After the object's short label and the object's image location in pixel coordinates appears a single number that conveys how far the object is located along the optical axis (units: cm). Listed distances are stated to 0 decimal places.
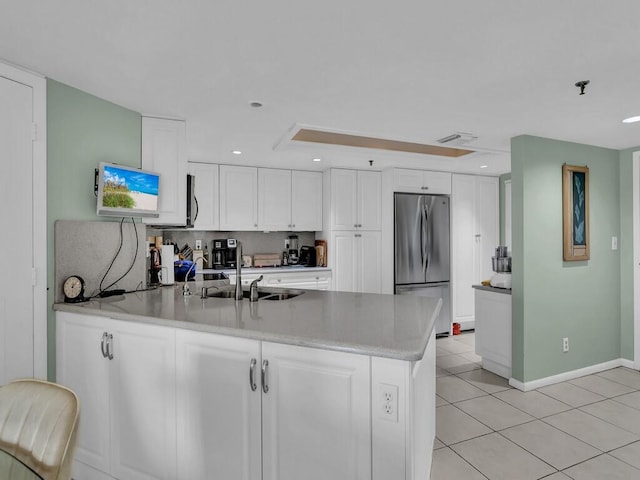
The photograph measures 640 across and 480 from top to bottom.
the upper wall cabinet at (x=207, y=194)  446
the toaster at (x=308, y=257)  517
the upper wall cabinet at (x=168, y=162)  278
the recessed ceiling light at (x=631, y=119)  285
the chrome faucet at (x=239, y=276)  233
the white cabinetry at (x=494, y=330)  352
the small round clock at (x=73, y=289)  222
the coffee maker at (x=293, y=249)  517
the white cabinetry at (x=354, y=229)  487
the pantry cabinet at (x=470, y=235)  517
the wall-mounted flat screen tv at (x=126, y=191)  235
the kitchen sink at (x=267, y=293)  262
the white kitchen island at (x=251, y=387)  140
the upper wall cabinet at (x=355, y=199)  487
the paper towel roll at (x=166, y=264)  303
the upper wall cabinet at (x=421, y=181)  488
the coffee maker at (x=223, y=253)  484
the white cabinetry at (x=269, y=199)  463
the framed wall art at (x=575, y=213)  349
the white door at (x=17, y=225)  195
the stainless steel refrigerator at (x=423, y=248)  487
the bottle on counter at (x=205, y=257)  480
